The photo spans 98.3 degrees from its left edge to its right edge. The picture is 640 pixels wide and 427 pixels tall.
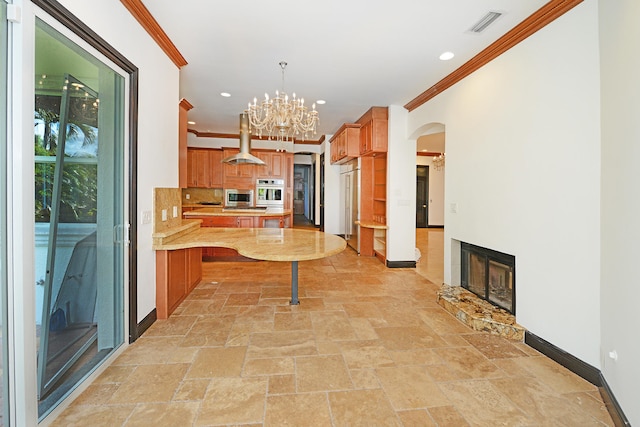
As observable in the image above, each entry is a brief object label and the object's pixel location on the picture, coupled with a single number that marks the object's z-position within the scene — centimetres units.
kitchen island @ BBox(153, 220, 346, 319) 258
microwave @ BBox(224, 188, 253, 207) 745
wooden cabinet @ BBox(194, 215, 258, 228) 513
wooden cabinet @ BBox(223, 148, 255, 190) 736
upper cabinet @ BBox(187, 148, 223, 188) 727
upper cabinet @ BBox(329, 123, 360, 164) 569
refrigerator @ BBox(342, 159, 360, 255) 584
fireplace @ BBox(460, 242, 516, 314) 274
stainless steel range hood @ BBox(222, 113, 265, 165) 550
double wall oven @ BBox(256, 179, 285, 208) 748
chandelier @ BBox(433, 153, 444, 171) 884
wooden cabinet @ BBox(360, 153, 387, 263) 556
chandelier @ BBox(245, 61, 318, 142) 331
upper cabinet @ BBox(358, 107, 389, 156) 491
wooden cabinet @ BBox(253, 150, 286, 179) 747
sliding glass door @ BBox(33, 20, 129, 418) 158
